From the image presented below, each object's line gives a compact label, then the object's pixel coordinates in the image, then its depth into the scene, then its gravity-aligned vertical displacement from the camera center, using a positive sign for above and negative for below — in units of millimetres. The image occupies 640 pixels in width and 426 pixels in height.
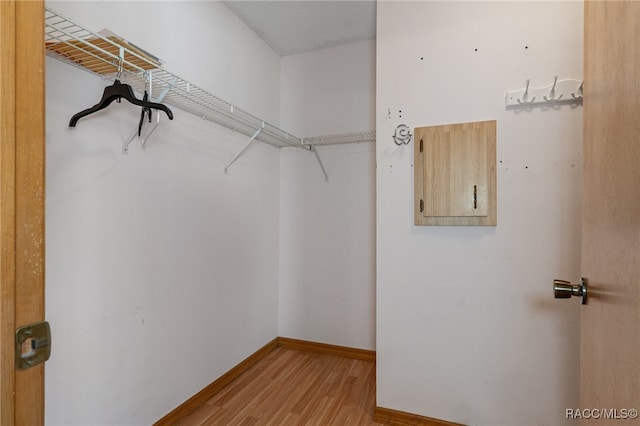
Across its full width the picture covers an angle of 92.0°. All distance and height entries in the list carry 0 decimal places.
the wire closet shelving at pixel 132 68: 1119 +596
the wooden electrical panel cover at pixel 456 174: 1574 +200
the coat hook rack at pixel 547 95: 1430 +565
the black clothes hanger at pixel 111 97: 1217 +462
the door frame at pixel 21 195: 502 +25
